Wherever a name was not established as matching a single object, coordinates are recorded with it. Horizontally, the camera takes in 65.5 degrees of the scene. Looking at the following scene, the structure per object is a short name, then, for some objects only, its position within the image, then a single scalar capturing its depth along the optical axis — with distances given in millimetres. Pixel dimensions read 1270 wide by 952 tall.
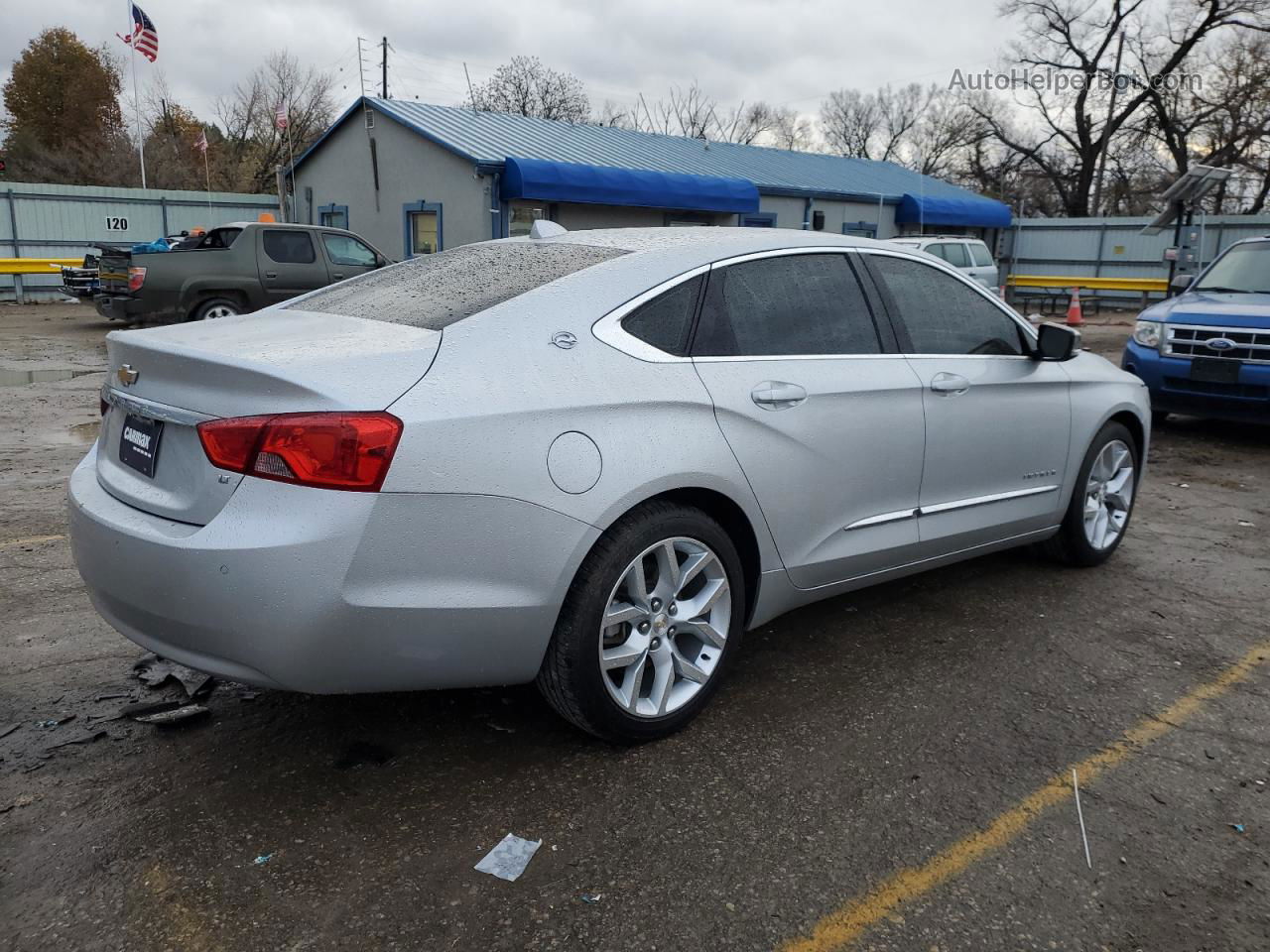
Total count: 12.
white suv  16045
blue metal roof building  18875
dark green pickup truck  13664
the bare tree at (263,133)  42594
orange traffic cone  22141
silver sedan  2412
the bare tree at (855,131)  61531
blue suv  7879
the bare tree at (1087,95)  34750
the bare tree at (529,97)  50000
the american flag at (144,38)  27438
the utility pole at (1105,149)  36656
